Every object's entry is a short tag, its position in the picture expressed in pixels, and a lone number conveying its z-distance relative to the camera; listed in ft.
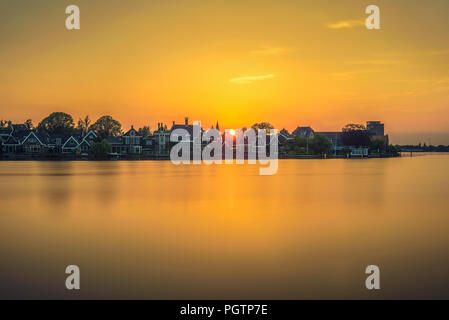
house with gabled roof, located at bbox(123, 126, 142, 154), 385.29
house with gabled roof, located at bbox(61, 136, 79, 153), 375.04
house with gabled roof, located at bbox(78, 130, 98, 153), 376.27
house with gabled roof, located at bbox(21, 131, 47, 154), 370.53
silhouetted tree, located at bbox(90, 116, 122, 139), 500.74
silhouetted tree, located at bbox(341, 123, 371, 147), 489.26
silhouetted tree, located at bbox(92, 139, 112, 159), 341.21
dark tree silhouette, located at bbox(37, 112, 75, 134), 483.51
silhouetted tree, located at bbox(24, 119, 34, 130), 516.73
